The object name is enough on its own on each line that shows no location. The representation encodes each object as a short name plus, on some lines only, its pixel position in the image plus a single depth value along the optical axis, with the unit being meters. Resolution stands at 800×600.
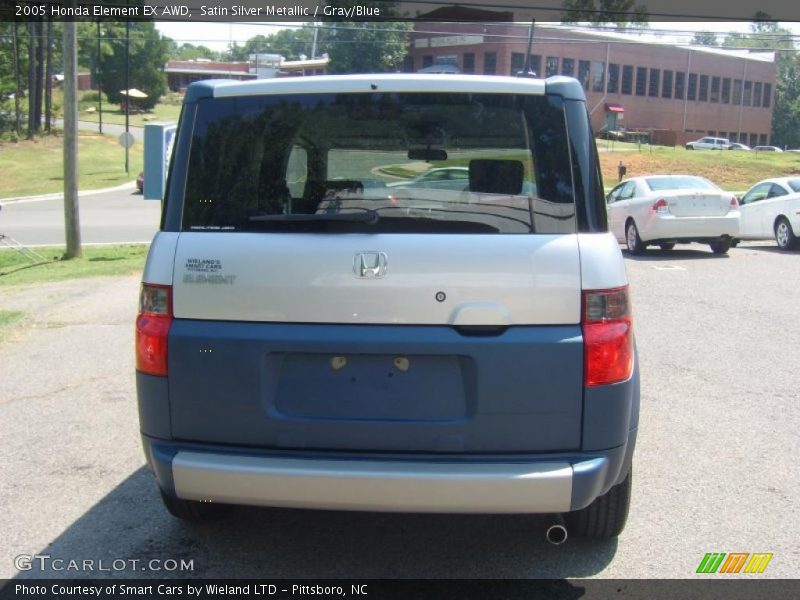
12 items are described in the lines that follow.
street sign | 46.47
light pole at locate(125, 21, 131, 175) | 50.03
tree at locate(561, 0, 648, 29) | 41.81
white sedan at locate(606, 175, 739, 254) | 16.72
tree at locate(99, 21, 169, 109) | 79.25
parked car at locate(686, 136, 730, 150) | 74.84
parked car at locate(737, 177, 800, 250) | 17.94
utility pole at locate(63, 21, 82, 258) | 17.45
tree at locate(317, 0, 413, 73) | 57.78
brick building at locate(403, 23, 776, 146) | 67.94
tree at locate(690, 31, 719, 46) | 117.15
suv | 3.57
